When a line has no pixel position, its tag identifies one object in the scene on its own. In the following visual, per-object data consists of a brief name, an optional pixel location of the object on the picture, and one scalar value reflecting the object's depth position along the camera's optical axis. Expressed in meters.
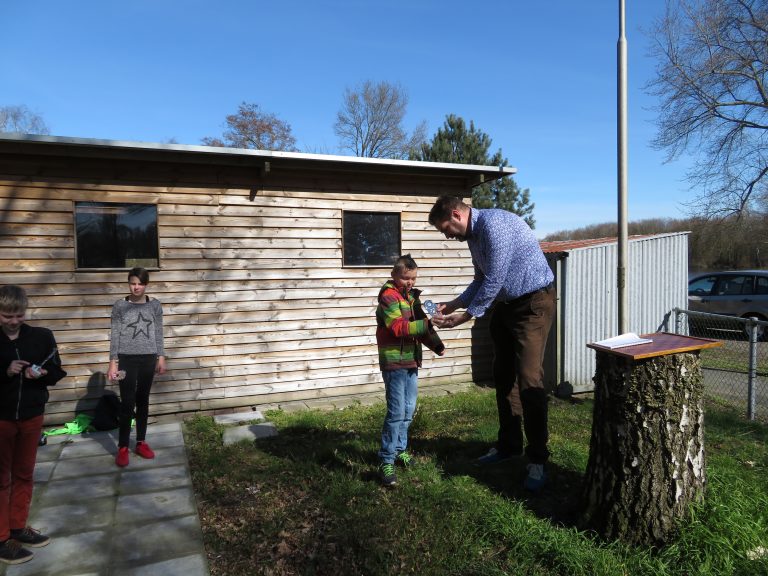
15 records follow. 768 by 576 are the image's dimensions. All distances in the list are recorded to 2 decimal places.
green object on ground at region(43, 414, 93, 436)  5.25
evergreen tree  23.73
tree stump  2.57
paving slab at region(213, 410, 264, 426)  5.67
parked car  11.69
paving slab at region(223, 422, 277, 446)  4.98
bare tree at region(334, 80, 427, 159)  31.38
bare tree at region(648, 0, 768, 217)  17.03
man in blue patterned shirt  3.31
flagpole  6.66
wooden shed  5.43
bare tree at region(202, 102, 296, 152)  31.12
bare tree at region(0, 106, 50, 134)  28.28
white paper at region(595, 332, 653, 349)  2.77
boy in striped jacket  3.48
